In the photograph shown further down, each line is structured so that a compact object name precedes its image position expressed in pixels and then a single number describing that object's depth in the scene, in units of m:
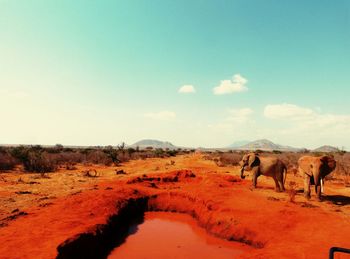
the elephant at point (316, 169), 11.37
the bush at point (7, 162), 22.80
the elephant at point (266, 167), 13.84
